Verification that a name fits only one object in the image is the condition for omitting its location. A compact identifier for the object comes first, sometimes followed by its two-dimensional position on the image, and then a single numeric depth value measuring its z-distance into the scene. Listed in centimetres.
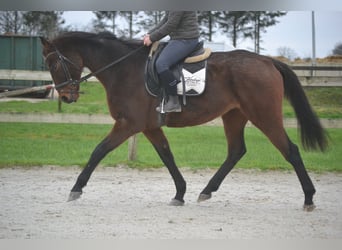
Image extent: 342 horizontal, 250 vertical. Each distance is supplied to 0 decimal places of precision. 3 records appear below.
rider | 925
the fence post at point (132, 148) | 1404
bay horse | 938
